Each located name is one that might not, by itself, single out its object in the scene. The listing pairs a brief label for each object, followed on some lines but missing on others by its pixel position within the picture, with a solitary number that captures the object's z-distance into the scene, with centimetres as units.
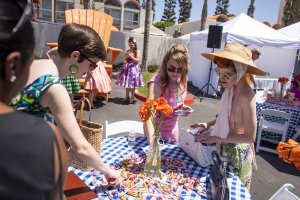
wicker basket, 161
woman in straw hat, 197
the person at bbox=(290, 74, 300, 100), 531
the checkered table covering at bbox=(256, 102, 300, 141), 500
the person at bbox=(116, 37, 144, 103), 714
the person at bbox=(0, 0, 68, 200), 55
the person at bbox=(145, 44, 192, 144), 238
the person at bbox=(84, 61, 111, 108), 626
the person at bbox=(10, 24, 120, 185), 121
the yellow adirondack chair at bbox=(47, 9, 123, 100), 757
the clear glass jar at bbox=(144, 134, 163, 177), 176
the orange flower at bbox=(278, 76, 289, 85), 532
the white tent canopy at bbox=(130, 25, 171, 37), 1937
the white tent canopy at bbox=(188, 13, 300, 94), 870
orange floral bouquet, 166
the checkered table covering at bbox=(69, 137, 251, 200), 166
